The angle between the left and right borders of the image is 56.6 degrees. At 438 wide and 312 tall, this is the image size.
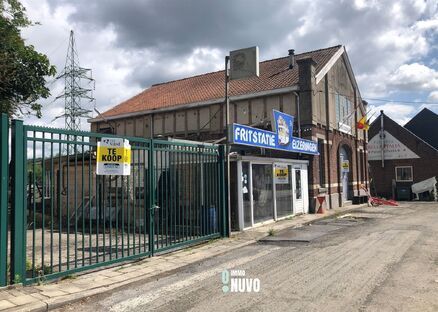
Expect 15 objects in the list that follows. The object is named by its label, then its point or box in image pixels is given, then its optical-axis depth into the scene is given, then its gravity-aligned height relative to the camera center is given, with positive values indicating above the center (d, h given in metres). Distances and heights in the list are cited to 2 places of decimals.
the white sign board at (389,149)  34.51 +2.27
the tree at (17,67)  11.86 +3.50
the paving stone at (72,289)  6.23 -1.67
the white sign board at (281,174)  15.62 +0.13
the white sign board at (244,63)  12.06 +3.46
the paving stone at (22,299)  5.57 -1.63
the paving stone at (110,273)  7.30 -1.69
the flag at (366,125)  24.91 +3.11
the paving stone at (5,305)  5.36 -1.63
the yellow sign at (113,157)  7.74 +0.46
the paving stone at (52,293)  5.97 -1.66
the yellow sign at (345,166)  24.92 +0.62
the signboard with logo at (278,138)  12.50 +1.44
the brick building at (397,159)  33.16 +1.30
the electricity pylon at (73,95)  43.66 +9.55
